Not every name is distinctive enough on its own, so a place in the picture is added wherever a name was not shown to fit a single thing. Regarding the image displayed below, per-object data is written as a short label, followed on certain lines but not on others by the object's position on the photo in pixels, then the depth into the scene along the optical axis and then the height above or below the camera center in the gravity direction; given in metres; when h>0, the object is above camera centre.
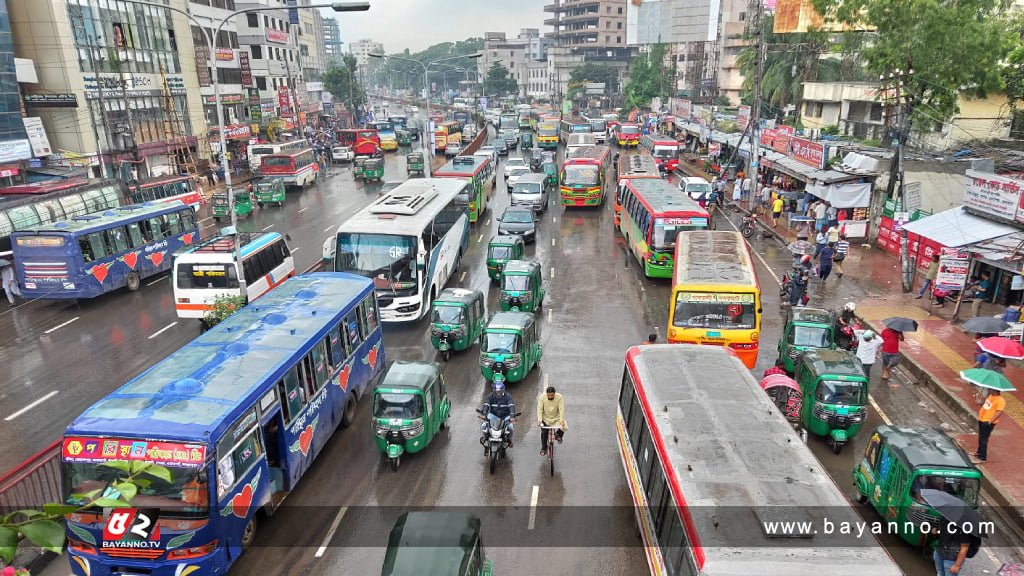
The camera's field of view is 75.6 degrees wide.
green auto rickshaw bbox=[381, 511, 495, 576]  7.78 -5.47
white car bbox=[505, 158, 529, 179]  47.53 -6.41
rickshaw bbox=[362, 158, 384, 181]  49.88 -6.75
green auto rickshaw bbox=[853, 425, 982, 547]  9.19 -5.56
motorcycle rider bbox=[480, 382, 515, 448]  12.14 -5.85
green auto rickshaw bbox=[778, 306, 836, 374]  15.39 -5.98
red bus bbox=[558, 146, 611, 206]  37.69 -6.00
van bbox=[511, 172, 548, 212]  36.47 -6.39
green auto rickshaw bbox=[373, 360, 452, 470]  12.13 -5.98
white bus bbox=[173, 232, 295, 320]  19.23 -5.52
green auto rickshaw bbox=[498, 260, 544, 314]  19.80 -6.16
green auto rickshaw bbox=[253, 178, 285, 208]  41.00 -6.75
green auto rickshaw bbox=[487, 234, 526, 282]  23.59 -6.18
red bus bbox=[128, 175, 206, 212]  34.50 -5.75
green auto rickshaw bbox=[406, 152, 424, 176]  52.22 -6.63
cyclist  11.97 -5.82
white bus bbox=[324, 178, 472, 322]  18.97 -4.96
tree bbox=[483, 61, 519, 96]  149.62 -1.73
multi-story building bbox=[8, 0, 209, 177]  39.47 -0.04
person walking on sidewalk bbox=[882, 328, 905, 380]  15.72 -6.41
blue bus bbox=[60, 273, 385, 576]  8.48 -4.89
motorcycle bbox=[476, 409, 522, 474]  12.15 -6.40
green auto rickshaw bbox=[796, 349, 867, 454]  12.43 -6.01
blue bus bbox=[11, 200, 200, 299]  21.25 -5.59
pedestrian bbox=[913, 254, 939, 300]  21.16 -6.39
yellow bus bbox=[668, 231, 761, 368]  15.23 -5.37
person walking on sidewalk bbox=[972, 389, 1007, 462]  11.64 -6.00
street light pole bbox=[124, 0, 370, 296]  16.78 -0.60
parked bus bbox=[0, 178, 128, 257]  25.67 -5.08
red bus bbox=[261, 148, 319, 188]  45.75 -6.05
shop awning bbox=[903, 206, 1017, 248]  19.48 -4.80
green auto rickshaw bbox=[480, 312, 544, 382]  15.34 -6.11
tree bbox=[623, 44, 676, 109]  96.78 -1.26
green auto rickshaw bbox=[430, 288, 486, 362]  17.23 -6.23
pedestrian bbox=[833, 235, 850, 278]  25.41 -6.80
